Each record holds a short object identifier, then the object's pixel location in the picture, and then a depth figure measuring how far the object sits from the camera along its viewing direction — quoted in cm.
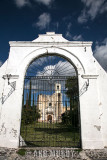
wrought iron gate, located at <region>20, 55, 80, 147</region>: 543
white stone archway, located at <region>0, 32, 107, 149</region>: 481
